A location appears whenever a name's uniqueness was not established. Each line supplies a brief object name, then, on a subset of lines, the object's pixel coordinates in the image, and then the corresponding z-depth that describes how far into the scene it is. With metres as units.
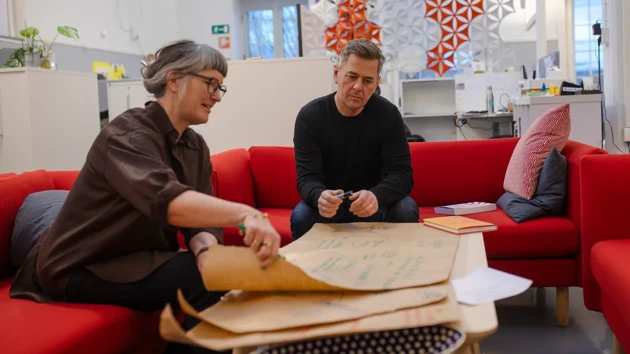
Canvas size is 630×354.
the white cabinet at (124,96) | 5.66
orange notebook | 1.75
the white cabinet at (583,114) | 4.16
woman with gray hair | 1.39
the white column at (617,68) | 4.26
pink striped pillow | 2.67
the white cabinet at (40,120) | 3.93
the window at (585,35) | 8.55
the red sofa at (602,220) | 2.00
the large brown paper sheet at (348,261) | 1.06
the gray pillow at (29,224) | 1.80
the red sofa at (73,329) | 1.25
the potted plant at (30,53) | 4.22
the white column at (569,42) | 6.73
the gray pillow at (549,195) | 2.55
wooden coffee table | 0.93
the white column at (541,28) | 6.64
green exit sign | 8.64
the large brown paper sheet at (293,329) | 0.90
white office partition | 3.63
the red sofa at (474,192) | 2.43
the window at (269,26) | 9.62
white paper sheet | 1.06
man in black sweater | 2.16
